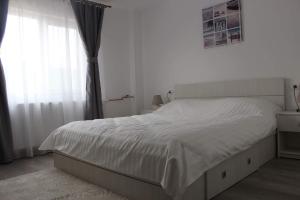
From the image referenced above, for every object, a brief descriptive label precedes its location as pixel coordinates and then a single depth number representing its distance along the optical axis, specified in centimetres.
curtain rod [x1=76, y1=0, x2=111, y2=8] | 459
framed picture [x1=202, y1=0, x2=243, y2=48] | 405
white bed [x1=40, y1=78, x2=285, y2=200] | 199
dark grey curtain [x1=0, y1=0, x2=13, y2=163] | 365
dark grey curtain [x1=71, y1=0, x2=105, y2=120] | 465
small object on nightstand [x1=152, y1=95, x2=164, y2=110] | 498
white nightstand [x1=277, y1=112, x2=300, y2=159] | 327
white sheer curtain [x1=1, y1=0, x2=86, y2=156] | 394
